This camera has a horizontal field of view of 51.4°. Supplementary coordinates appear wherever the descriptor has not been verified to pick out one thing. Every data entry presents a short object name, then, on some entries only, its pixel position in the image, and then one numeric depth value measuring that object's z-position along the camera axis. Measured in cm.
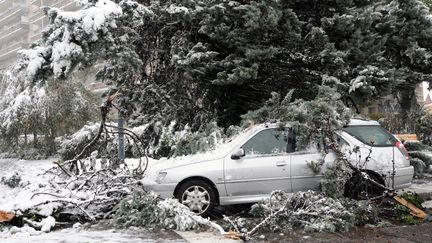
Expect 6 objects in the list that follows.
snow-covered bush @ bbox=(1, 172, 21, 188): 1255
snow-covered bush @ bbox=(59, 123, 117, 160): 1282
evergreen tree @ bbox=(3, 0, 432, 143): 990
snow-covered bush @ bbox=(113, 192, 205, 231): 646
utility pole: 936
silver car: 725
